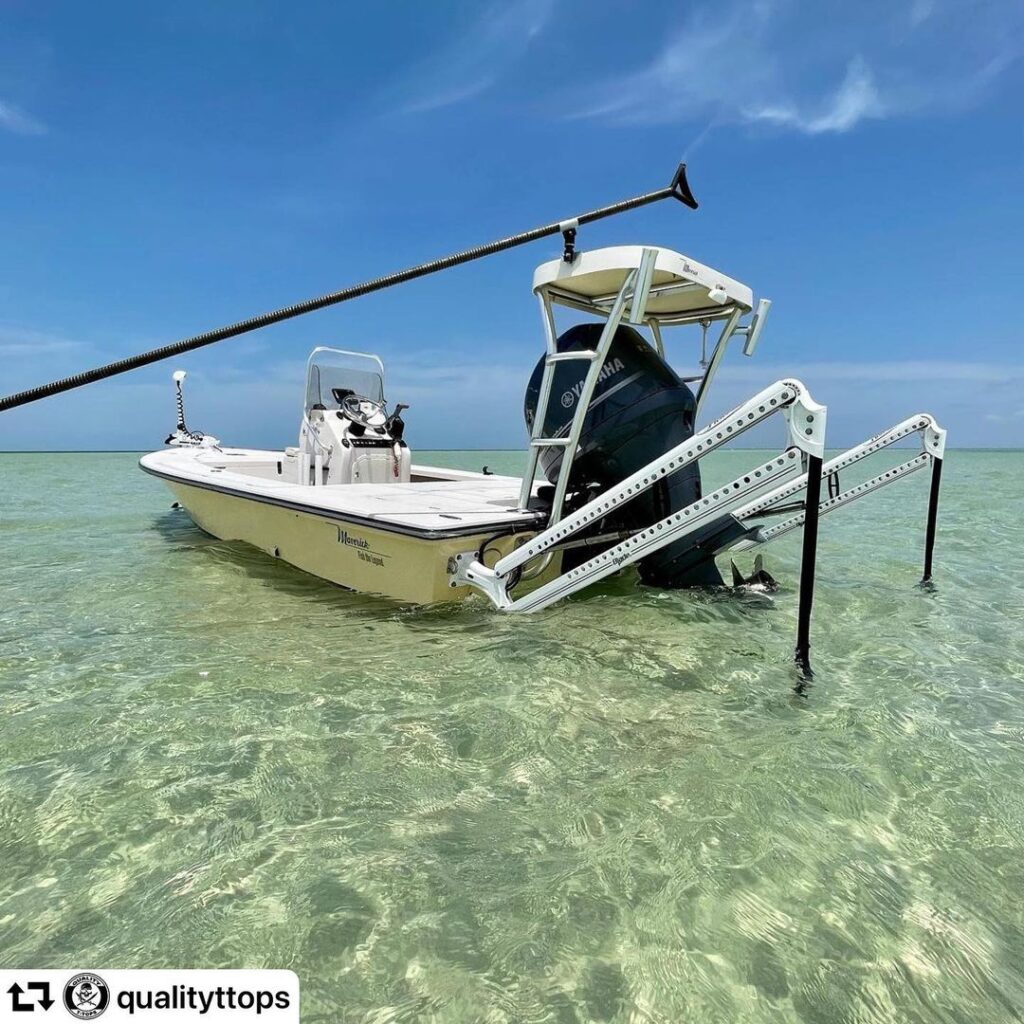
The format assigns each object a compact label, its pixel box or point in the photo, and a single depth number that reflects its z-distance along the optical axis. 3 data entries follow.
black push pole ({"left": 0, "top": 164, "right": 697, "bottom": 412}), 2.75
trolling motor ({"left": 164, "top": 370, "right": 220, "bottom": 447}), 12.70
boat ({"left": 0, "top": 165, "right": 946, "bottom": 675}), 3.54
